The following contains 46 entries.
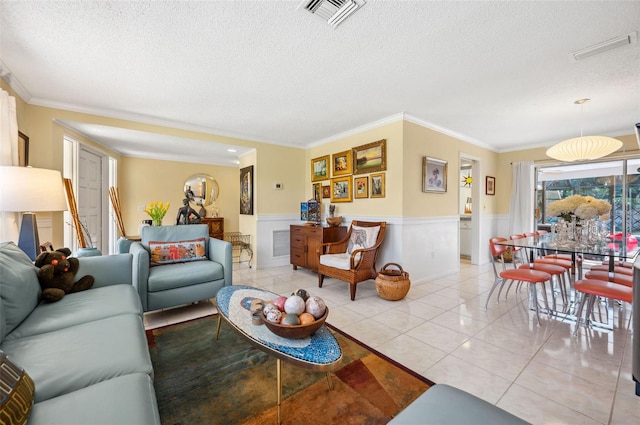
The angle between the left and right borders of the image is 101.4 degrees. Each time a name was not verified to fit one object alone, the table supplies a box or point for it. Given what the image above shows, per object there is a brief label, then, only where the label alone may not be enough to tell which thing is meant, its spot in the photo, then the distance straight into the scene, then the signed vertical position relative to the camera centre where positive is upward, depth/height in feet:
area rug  4.60 -3.57
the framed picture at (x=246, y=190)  16.31 +1.34
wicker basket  10.18 -2.93
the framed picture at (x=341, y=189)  14.48 +1.23
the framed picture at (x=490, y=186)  17.42 +1.71
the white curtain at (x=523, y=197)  16.97 +0.91
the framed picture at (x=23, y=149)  8.93 +2.16
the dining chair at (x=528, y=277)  8.38 -2.17
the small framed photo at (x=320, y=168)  15.90 +2.66
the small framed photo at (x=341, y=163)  14.37 +2.68
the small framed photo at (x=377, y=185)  12.80 +1.27
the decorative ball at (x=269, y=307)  4.94 -1.87
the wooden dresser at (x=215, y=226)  21.12 -1.23
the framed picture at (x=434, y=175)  12.80 +1.83
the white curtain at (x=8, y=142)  7.22 +1.94
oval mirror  21.12 +1.77
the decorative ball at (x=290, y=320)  4.68 -1.97
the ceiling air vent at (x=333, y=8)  5.30 +4.23
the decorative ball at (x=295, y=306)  4.98 -1.83
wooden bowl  4.58 -2.10
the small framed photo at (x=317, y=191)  16.40 +1.23
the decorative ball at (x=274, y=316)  4.78 -1.94
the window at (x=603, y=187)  13.84 +1.43
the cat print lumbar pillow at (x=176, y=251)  9.51 -1.53
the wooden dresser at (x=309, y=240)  13.69 -1.60
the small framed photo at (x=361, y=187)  13.59 +1.27
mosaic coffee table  4.11 -2.32
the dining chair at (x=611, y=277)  8.24 -2.21
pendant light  9.69 +2.43
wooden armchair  10.77 -2.04
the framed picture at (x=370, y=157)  12.60 +2.70
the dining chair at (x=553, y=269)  9.33 -2.14
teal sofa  2.91 -2.13
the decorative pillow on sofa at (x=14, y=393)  2.47 -1.86
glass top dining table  7.72 -1.19
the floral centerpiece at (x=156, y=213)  12.44 -0.11
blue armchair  8.26 -1.95
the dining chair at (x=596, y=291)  6.83 -2.17
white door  13.01 +0.90
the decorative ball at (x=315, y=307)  4.95 -1.85
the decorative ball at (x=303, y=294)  5.53 -1.80
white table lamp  6.68 +0.42
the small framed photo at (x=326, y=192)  15.75 +1.16
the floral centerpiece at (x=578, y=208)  9.04 +0.10
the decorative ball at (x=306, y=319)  4.72 -1.97
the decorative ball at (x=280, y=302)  5.25 -1.88
